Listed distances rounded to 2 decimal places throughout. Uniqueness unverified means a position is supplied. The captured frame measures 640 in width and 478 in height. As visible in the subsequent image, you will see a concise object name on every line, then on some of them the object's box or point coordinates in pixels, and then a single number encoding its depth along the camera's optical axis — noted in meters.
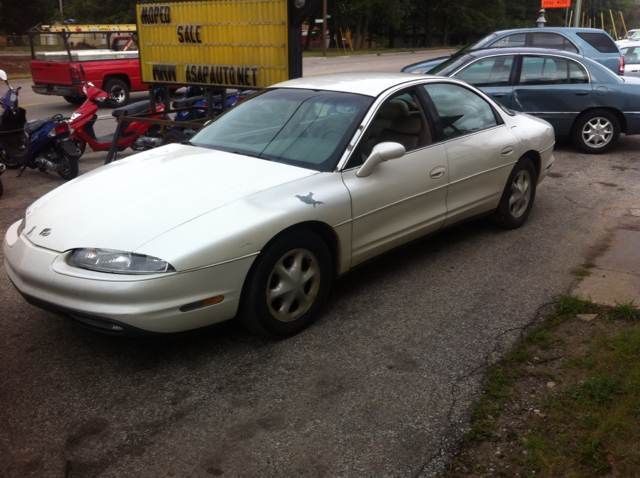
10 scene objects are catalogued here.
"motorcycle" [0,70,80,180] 7.96
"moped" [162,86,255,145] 9.92
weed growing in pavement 5.02
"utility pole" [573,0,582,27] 29.82
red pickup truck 14.99
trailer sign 8.03
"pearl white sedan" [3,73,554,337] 3.41
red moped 8.70
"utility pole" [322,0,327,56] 41.41
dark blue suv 13.10
